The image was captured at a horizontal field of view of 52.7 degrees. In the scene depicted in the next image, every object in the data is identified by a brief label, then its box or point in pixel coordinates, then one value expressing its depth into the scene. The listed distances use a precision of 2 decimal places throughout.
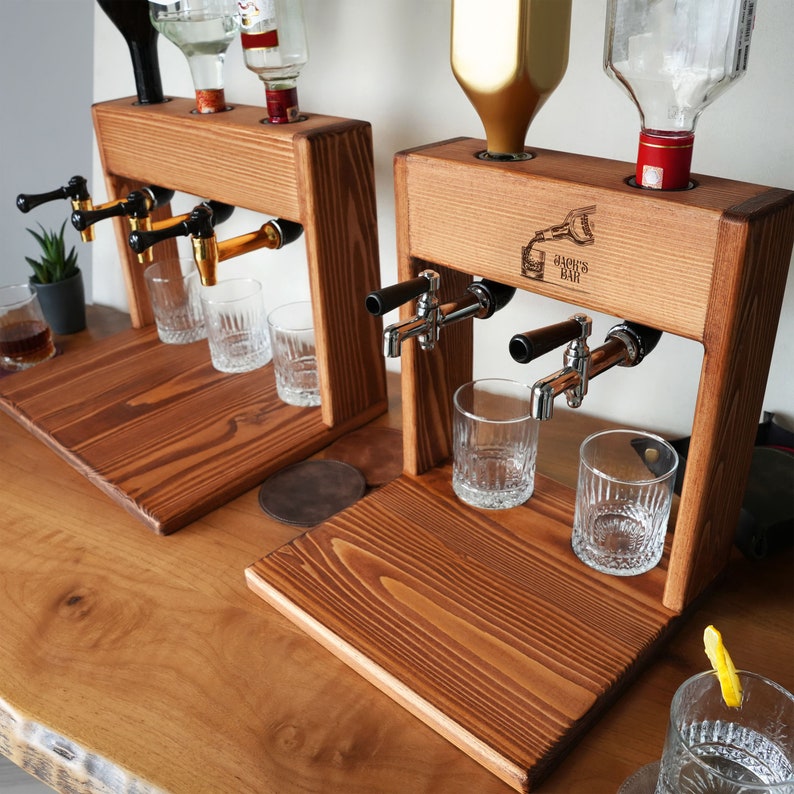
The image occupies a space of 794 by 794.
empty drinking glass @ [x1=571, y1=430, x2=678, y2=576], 0.69
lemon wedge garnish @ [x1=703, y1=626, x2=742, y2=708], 0.49
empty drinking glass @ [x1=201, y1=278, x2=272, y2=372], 1.05
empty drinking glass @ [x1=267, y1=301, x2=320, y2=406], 0.97
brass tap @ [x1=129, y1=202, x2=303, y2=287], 0.81
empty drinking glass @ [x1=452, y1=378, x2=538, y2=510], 0.78
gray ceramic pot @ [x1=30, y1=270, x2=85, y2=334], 1.19
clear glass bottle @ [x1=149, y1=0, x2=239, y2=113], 0.90
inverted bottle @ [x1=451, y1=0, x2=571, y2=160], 0.57
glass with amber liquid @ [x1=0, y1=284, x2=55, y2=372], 1.10
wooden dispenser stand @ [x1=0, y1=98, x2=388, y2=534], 0.83
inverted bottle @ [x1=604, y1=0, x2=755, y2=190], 0.52
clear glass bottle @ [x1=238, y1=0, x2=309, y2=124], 0.81
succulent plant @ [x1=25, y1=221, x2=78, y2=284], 1.19
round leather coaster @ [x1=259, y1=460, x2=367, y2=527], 0.82
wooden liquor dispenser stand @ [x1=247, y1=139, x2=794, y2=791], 0.54
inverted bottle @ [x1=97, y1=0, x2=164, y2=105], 0.96
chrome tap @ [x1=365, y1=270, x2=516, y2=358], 0.62
